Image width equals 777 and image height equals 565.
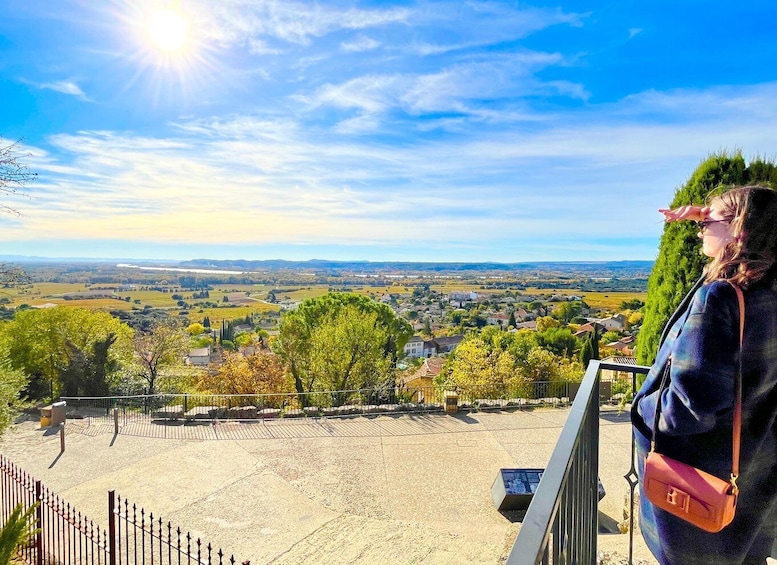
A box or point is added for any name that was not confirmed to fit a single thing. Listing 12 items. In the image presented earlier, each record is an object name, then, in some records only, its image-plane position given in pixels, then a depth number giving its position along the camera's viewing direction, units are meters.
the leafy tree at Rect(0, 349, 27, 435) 8.16
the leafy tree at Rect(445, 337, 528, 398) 14.63
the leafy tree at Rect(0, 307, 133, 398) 17.94
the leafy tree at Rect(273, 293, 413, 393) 16.66
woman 1.25
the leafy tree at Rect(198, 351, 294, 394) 18.16
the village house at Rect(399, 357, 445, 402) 29.44
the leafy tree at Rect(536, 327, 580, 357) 32.44
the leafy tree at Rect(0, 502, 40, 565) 3.79
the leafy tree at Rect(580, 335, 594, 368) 21.29
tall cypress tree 7.48
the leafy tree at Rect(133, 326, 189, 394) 21.64
